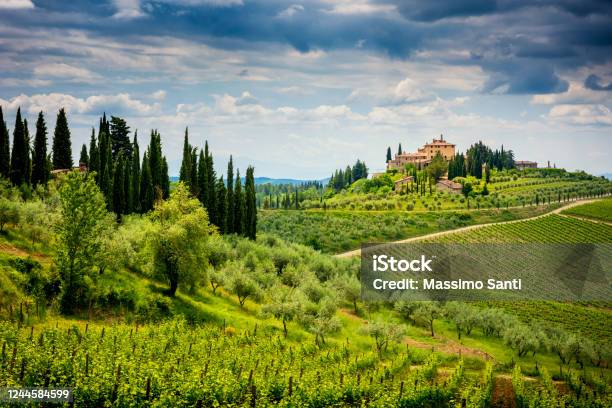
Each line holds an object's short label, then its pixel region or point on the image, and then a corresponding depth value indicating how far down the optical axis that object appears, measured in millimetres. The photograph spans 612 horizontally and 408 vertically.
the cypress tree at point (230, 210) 82875
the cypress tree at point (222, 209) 80500
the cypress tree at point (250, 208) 86125
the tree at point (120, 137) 87188
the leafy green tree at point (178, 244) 46156
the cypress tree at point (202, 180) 79188
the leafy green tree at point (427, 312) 61219
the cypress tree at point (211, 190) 79438
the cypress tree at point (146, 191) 75625
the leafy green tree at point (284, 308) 48938
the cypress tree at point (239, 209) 83875
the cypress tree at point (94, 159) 72119
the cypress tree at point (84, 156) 79738
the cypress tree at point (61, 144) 79250
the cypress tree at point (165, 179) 79625
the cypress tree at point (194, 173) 78125
